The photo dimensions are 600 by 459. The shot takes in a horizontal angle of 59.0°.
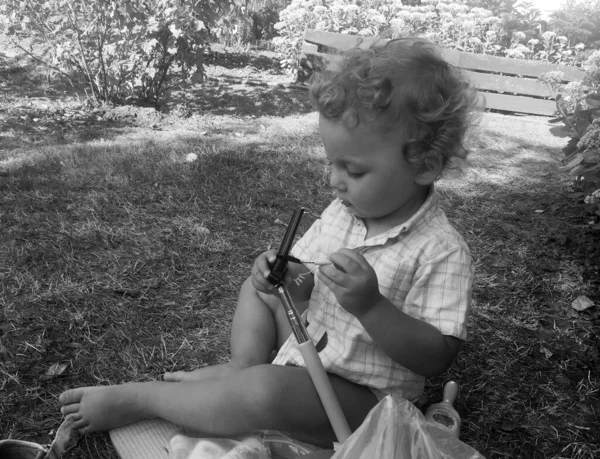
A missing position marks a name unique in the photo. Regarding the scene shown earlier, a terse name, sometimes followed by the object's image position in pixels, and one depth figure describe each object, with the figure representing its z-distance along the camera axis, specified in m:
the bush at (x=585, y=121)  2.22
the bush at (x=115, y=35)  3.62
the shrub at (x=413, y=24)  5.64
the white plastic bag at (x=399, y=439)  0.94
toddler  1.11
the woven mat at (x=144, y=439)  1.26
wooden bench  5.29
